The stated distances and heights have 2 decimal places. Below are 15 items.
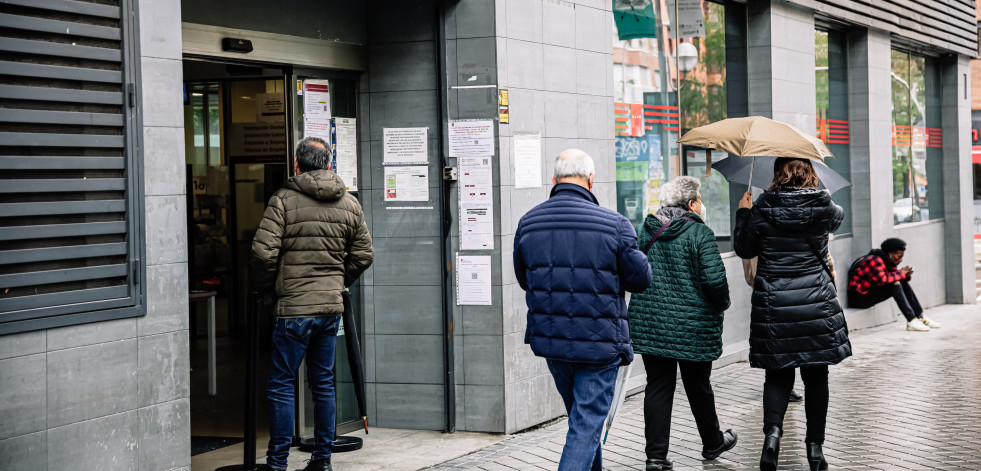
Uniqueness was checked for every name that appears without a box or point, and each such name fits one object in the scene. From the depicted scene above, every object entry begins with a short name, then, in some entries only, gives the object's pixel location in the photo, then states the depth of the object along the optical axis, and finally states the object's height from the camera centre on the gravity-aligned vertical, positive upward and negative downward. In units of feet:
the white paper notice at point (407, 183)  25.99 +1.03
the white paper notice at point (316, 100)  24.63 +2.87
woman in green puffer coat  21.43 -1.65
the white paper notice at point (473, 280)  25.70 -1.24
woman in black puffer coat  21.57 -1.39
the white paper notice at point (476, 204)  25.57 +0.51
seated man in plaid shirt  45.01 -2.55
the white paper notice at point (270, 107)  27.86 +3.11
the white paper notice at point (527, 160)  26.00 +1.52
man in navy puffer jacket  17.48 -1.02
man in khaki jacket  20.56 -0.80
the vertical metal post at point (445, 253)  25.71 -0.61
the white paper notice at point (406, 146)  25.93 +1.90
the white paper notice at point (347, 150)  25.61 +1.80
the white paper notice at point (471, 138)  25.43 +2.02
